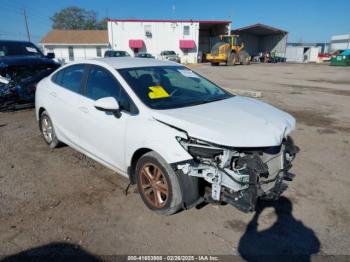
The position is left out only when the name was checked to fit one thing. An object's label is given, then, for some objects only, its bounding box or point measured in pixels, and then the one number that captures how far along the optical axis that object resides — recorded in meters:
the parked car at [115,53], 25.59
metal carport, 49.54
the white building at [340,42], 80.62
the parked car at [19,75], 7.95
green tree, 79.81
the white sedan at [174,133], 2.70
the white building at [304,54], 52.94
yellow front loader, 31.97
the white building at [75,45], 41.84
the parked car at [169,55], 35.34
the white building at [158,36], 38.94
